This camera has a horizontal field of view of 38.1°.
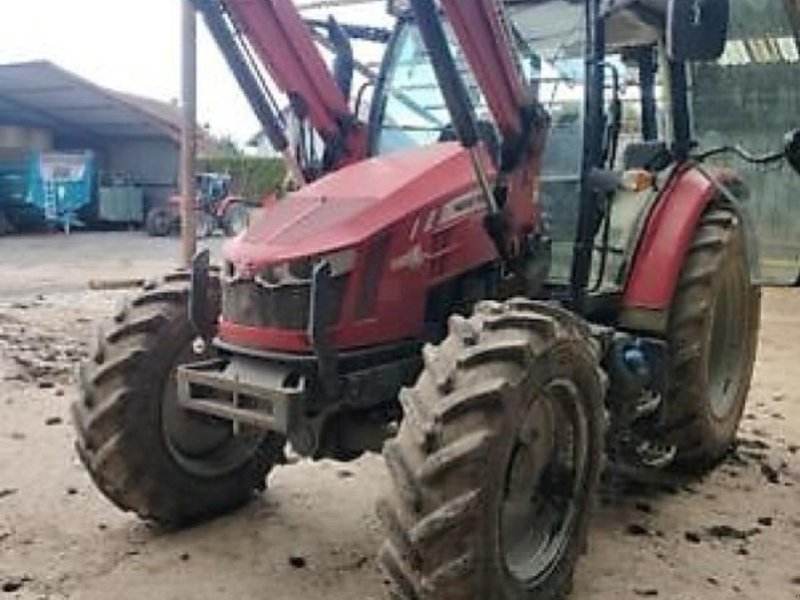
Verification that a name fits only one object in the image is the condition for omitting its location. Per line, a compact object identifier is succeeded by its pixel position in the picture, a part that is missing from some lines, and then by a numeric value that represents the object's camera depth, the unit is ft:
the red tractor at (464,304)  11.69
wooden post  33.14
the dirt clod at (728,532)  15.55
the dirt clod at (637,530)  15.52
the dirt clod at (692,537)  15.29
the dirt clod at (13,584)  13.21
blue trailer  82.17
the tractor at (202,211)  75.77
